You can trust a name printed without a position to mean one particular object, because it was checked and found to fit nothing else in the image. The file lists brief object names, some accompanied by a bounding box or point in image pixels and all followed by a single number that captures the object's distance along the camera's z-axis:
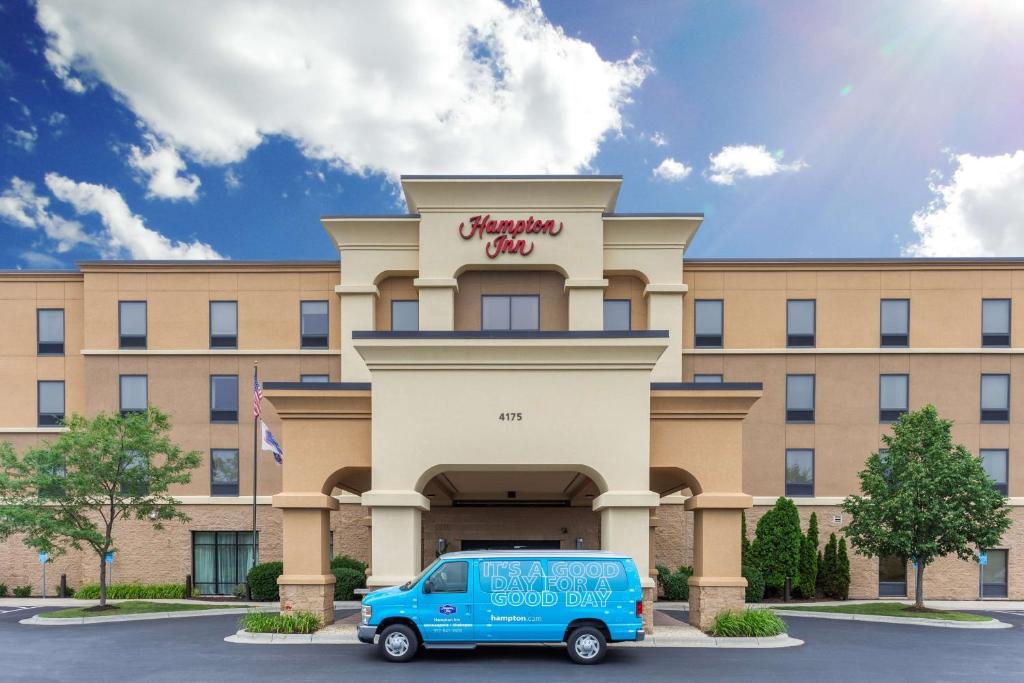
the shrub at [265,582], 27.59
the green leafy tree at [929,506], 24.77
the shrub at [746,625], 18.20
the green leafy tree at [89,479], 25.12
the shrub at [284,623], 18.30
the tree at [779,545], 28.84
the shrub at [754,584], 27.64
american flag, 26.08
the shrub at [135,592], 29.48
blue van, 15.50
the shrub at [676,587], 27.81
